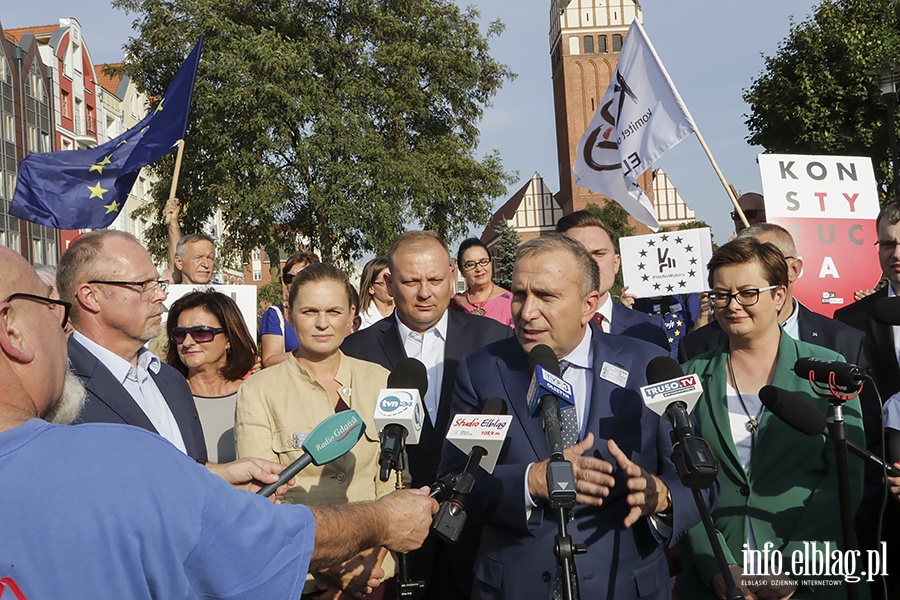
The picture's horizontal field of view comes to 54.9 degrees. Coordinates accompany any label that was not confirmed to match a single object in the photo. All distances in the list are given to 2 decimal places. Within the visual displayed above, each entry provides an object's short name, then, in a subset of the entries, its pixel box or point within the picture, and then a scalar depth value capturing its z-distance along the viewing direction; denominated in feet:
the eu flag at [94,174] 30.04
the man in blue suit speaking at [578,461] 10.18
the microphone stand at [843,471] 10.05
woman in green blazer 11.86
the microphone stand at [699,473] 8.29
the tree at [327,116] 73.77
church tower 258.37
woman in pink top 25.00
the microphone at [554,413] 7.95
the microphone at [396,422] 9.31
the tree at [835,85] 83.66
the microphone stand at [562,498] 7.95
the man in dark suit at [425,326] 16.53
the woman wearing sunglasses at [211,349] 17.26
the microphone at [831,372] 10.06
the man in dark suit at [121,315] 12.42
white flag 26.99
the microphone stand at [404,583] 9.37
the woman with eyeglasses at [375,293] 24.93
